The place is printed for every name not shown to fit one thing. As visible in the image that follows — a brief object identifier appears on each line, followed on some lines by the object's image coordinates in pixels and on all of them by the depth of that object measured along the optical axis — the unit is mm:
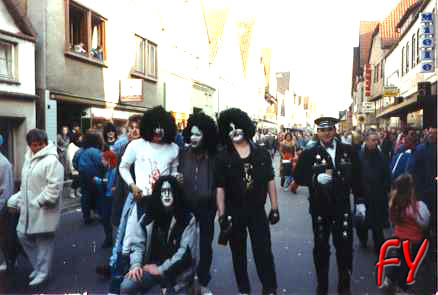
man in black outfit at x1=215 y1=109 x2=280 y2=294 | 5215
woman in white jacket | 5949
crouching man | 4320
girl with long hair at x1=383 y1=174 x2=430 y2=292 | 4926
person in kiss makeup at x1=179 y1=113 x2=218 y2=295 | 5559
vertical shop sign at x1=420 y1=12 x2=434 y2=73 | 17781
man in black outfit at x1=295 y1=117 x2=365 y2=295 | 5395
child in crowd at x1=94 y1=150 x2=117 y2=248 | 7668
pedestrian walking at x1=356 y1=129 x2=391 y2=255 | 7430
